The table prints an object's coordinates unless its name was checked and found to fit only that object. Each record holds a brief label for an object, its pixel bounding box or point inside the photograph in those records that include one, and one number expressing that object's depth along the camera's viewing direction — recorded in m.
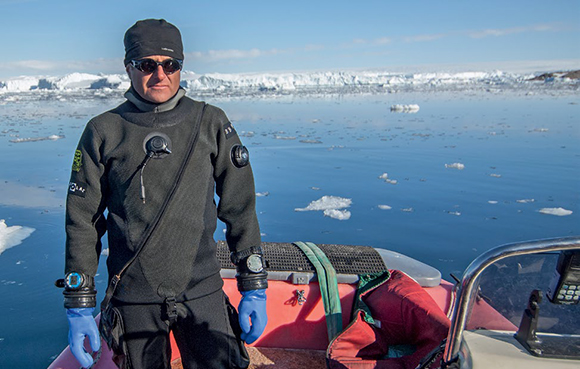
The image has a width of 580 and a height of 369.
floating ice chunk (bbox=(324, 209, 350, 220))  5.46
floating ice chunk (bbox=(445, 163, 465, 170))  7.66
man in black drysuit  1.65
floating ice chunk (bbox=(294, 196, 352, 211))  5.79
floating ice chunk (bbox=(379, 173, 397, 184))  6.95
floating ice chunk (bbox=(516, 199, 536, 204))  5.89
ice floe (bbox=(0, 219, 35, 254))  4.48
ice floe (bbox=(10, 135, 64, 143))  10.44
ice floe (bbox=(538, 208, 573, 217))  5.39
